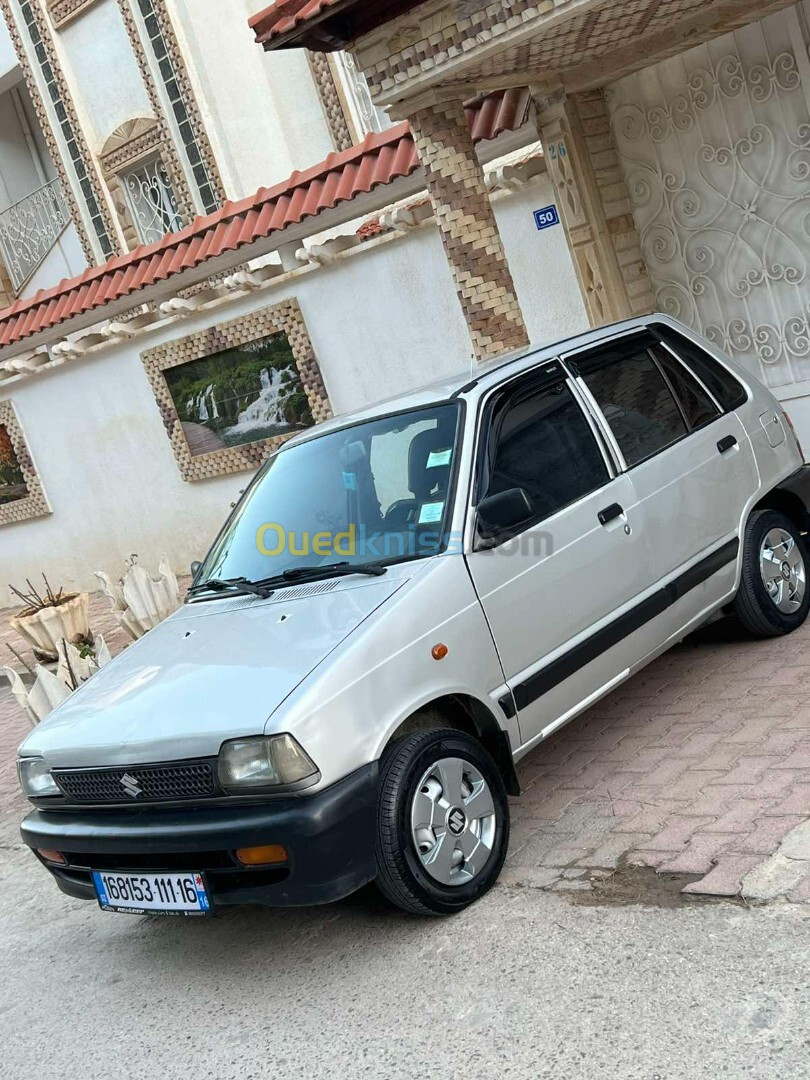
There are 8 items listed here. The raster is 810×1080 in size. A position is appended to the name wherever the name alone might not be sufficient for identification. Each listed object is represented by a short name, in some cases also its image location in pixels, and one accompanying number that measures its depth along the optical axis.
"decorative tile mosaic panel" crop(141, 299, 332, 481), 12.59
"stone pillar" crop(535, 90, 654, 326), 9.19
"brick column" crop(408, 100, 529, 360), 7.99
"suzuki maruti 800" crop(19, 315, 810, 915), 3.99
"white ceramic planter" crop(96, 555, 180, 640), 9.66
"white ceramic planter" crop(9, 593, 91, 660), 11.48
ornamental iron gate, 8.70
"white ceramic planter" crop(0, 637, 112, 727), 7.70
